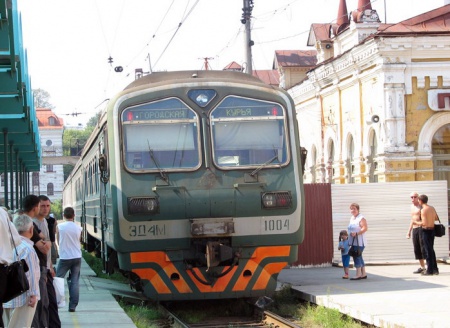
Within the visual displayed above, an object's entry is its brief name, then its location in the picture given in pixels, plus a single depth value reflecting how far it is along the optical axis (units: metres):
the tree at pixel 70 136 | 118.06
